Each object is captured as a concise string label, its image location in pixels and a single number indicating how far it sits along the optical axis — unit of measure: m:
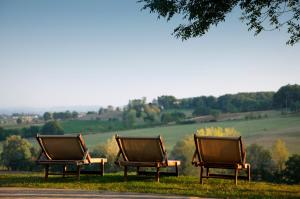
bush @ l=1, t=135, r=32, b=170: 49.09
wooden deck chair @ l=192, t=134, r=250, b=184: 9.24
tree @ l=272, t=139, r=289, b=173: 54.08
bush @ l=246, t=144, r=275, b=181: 52.16
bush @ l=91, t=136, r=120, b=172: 58.94
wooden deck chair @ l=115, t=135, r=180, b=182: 9.63
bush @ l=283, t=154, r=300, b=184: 35.12
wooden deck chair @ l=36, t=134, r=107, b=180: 9.89
